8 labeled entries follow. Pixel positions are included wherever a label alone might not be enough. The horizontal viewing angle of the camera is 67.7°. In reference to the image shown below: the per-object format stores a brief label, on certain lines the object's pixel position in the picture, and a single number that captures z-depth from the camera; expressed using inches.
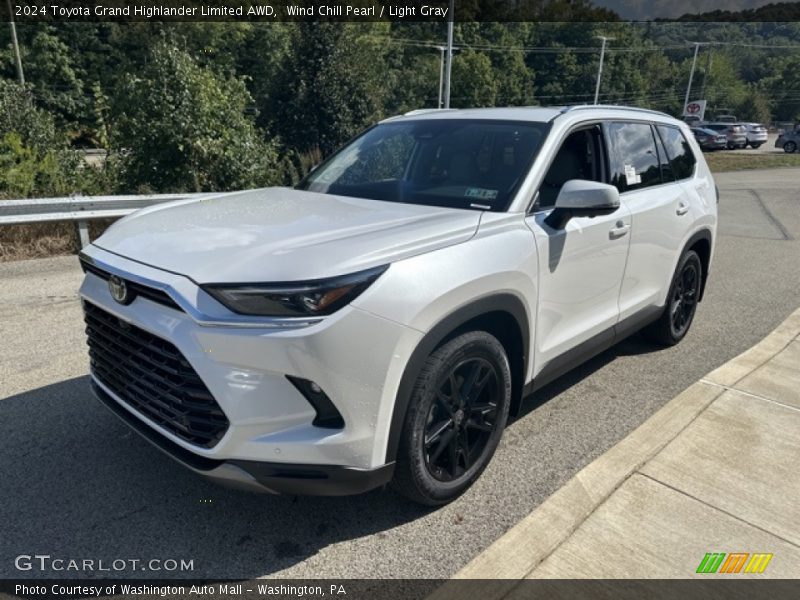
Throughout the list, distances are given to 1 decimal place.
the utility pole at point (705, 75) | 3633.9
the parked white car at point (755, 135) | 1606.8
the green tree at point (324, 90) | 1163.9
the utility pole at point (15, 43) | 1638.8
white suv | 87.0
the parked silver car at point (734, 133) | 1526.8
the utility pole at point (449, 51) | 1076.3
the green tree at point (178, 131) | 366.6
